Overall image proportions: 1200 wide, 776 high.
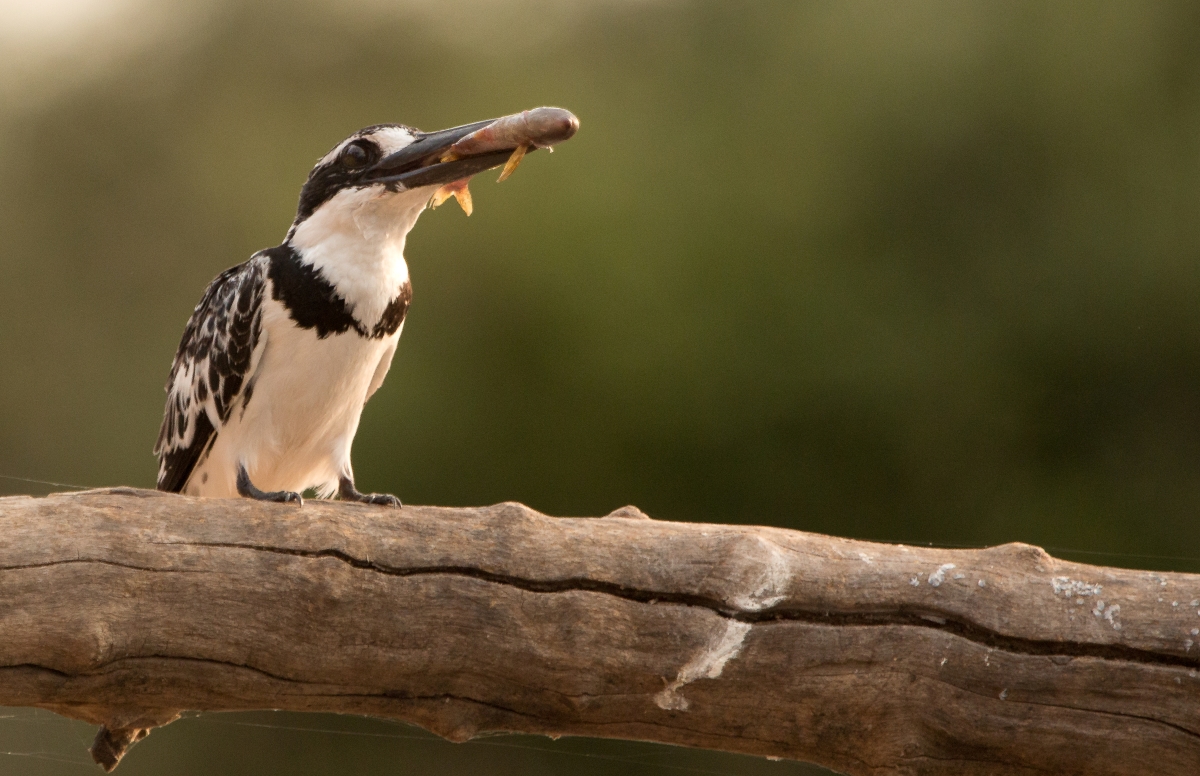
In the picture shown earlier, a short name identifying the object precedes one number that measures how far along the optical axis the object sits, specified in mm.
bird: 5711
